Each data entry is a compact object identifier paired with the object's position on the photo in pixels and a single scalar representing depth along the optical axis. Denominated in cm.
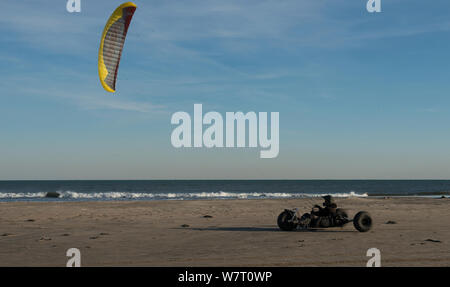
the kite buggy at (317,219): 1628
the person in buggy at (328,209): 1614
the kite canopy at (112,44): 1766
